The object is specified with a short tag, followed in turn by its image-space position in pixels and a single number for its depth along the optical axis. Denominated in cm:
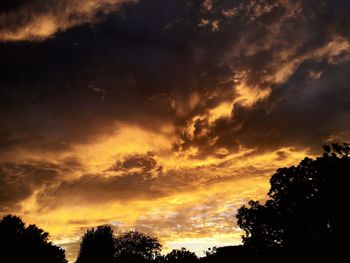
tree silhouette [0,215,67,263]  4225
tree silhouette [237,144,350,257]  4486
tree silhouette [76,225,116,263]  4666
